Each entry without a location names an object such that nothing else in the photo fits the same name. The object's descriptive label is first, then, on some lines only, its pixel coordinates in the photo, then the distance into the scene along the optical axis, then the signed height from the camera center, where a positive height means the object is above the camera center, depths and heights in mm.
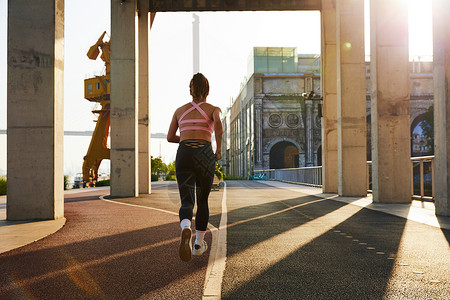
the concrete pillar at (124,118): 16516 +1495
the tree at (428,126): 48062 +3336
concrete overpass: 8273 +1552
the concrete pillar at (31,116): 8234 +792
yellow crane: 36875 +2458
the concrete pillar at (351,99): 15492 +2058
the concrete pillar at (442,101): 8680 +1095
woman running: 4484 +52
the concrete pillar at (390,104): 12172 +1452
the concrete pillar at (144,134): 18609 +985
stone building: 54719 +6797
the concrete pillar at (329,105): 18188 +2168
